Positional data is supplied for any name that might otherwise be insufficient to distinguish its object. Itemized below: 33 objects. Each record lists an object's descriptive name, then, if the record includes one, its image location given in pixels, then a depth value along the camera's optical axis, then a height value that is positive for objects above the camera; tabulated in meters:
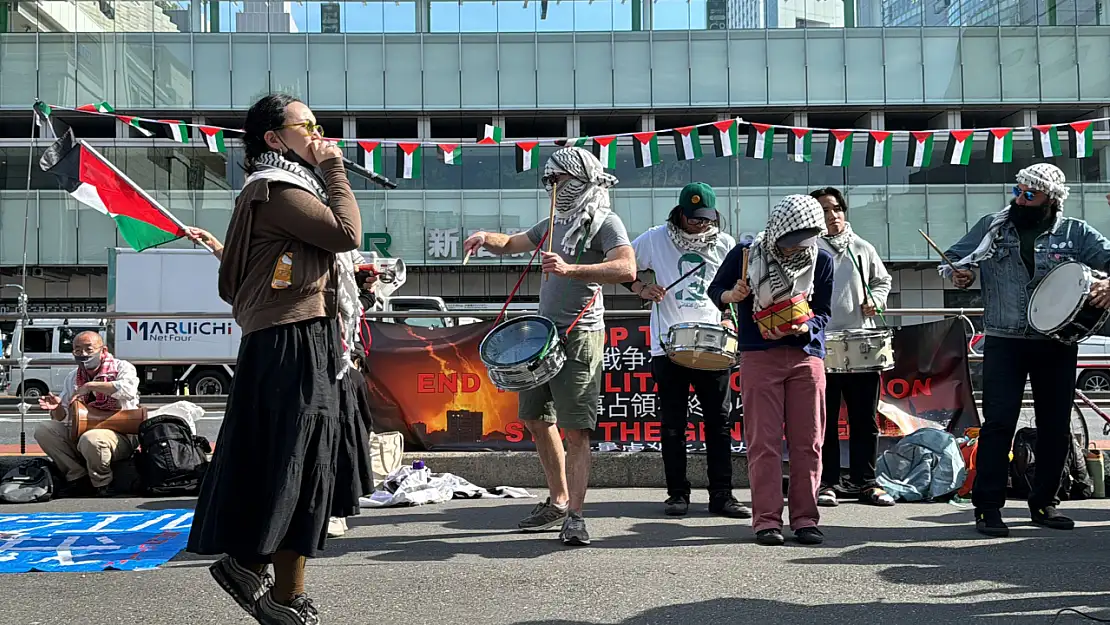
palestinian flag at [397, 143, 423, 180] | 14.69 +2.84
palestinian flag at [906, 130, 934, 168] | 14.09 +2.76
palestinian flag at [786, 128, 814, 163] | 14.73 +2.99
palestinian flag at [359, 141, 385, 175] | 13.85 +2.77
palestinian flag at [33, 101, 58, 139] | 11.66 +2.84
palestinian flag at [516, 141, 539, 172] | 14.73 +2.89
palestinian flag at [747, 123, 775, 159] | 14.43 +2.96
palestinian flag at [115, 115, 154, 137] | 13.09 +3.02
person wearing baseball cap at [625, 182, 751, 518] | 6.60 +0.24
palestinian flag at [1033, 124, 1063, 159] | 13.33 +2.72
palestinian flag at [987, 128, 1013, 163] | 13.70 +2.75
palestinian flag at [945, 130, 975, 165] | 14.05 +2.80
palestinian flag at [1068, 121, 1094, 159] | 13.78 +2.82
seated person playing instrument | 7.77 -0.35
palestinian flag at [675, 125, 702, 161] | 14.68 +3.03
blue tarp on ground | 5.09 -0.88
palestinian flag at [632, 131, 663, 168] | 15.26 +3.05
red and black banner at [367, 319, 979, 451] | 8.50 -0.21
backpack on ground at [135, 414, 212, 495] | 7.70 -0.66
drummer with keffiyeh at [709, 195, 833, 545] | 5.63 +0.04
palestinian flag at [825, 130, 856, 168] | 14.77 +2.93
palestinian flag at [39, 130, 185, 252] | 9.10 +1.55
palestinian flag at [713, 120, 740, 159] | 14.35 +3.05
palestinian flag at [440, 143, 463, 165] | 15.12 +3.01
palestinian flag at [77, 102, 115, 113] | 12.17 +3.09
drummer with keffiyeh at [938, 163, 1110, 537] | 6.00 +0.12
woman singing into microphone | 3.42 -0.06
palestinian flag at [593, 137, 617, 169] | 14.88 +3.00
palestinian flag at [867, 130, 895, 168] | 14.62 +2.95
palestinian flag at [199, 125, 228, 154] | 14.08 +3.03
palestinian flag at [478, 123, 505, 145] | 14.38 +3.08
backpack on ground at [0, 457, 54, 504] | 7.44 -0.76
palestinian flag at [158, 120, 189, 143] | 13.86 +3.08
